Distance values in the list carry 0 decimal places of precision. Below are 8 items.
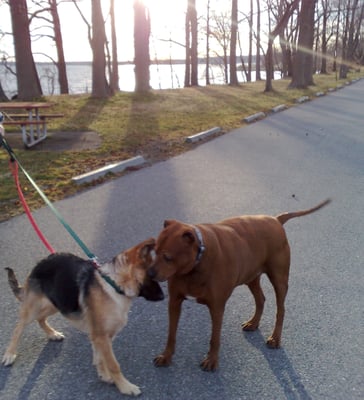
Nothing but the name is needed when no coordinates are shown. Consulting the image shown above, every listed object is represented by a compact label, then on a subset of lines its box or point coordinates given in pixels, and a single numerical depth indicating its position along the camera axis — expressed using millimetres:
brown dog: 2617
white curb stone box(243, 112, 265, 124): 14901
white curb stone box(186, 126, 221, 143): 11184
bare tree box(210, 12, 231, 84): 51384
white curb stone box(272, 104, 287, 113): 17512
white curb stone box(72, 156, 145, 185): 7535
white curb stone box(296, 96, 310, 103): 21531
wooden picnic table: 9766
